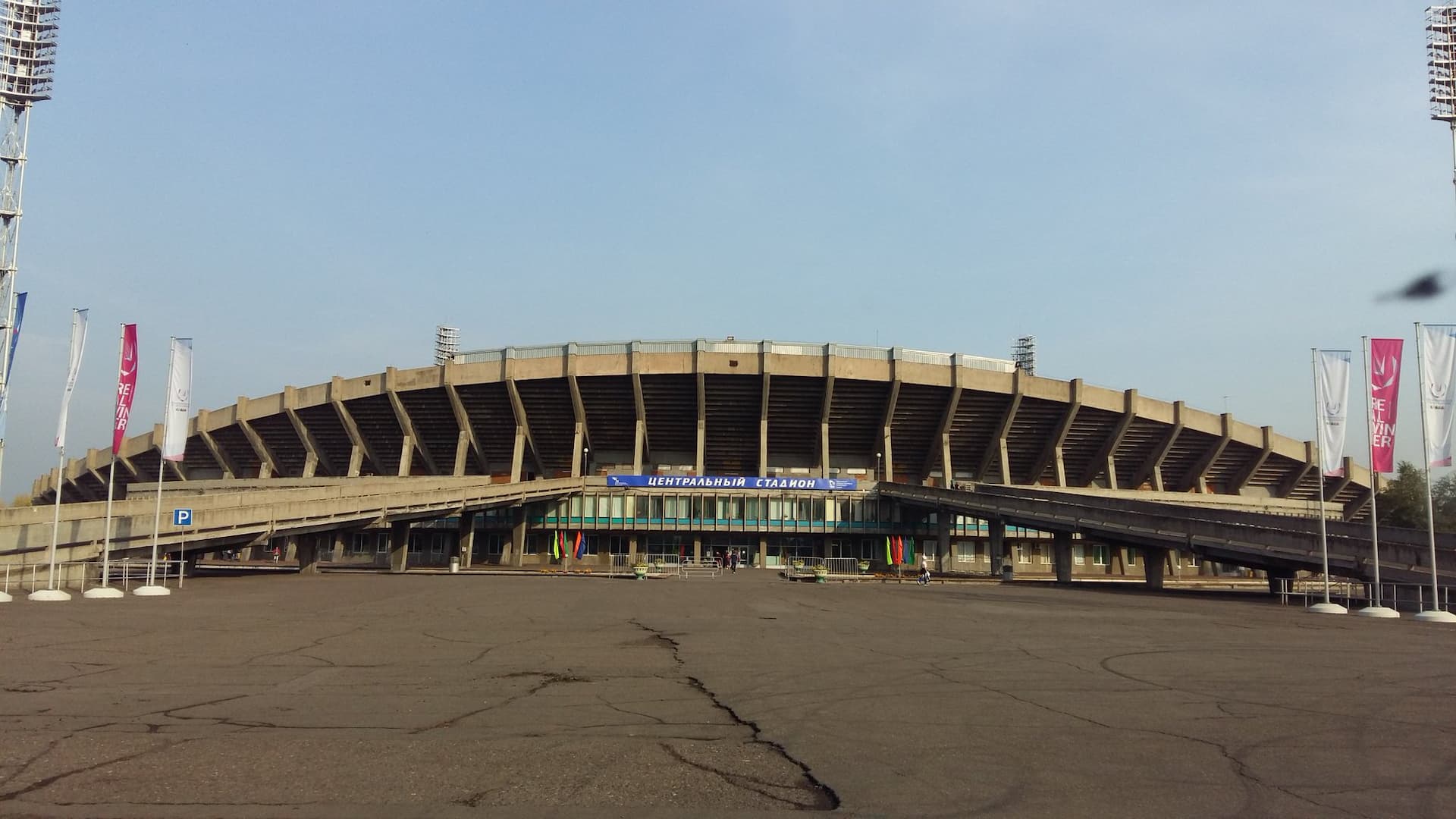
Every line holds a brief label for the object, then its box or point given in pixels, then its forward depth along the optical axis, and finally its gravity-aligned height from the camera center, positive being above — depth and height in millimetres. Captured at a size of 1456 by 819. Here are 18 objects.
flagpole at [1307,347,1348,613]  29312 -720
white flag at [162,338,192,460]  32719 +3818
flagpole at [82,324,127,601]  27203 -1983
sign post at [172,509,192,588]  34219 -461
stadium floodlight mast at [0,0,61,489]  57500 +25263
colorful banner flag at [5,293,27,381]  29219 +5574
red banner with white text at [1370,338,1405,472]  28969 +3681
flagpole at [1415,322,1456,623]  25719 +275
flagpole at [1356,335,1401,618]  28344 +2698
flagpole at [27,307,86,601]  28328 +4210
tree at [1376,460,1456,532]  74125 +1122
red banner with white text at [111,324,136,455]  30594 +3879
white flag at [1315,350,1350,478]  32594 +3938
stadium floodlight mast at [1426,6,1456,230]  43312 +20965
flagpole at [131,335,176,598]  28703 -2043
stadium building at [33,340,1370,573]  70188 +5572
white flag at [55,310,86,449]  29016 +4733
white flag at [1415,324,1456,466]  27156 +3747
